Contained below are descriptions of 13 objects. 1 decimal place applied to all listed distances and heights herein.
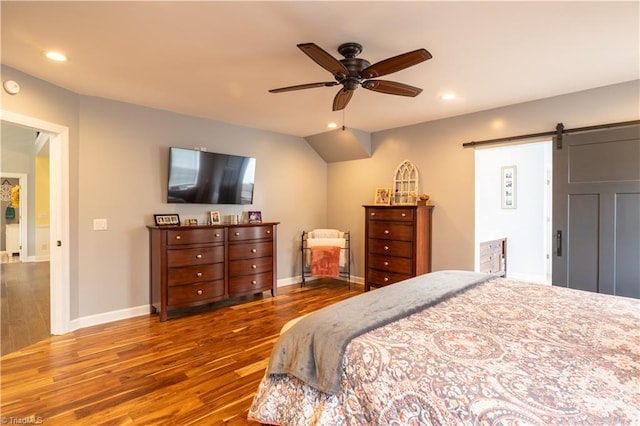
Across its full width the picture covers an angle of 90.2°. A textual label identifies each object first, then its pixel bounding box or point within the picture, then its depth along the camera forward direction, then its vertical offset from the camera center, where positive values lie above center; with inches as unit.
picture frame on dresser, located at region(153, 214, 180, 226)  151.5 -3.9
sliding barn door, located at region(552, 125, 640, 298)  117.2 -0.6
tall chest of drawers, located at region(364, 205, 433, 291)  163.9 -17.6
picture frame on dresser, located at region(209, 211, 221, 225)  169.9 -3.8
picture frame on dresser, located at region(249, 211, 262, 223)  184.4 -3.7
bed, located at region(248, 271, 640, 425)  40.5 -23.4
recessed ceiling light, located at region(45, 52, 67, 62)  95.8 +47.6
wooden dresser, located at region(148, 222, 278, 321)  140.2 -25.4
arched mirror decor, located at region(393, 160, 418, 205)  181.9 +15.4
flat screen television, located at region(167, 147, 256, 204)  155.1 +17.4
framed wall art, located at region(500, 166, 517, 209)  212.5 +15.2
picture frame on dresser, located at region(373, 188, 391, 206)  191.0 +8.5
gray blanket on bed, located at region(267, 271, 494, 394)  55.8 -22.9
